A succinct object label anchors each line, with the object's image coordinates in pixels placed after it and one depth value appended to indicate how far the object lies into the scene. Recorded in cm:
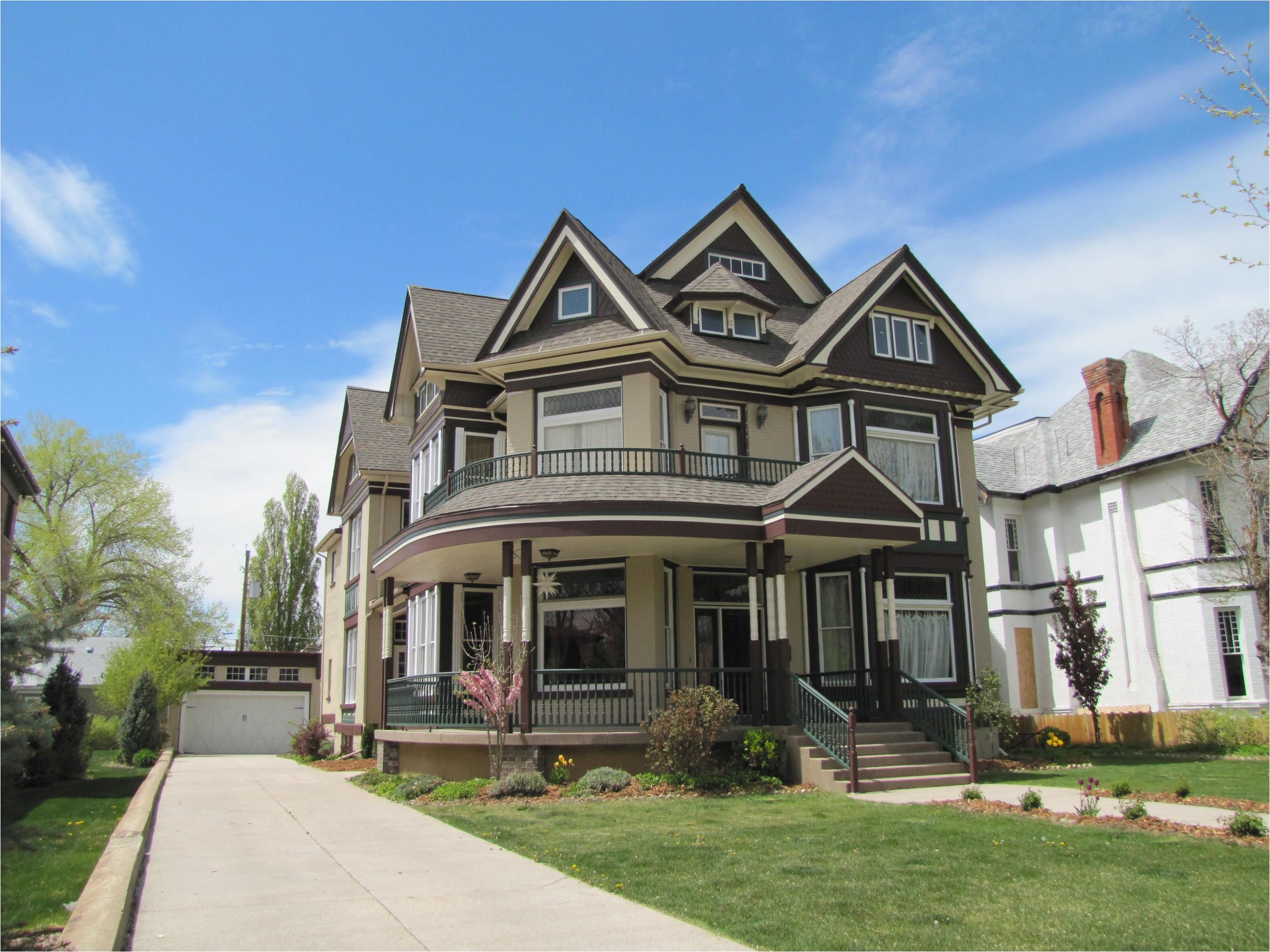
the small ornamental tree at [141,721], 2877
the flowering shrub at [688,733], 1563
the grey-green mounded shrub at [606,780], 1552
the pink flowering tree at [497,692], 1645
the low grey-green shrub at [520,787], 1566
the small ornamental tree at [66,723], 2058
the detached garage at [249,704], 4172
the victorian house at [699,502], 1739
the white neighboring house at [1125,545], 2712
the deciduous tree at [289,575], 5647
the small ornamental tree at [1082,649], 2502
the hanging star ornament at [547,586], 1953
